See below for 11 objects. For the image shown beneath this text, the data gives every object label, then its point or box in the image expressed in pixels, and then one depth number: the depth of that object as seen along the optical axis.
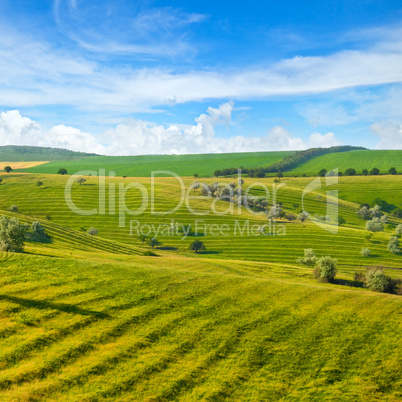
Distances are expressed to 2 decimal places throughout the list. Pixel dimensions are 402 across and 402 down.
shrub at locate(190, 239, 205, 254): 102.12
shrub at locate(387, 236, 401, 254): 102.06
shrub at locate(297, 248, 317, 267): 86.25
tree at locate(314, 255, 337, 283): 56.59
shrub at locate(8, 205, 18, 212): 118.38
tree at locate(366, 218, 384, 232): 126.44
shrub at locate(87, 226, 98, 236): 105.69
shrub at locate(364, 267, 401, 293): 53.34
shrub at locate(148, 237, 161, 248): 104.44
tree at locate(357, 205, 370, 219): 147.14
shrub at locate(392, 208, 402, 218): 153.25
